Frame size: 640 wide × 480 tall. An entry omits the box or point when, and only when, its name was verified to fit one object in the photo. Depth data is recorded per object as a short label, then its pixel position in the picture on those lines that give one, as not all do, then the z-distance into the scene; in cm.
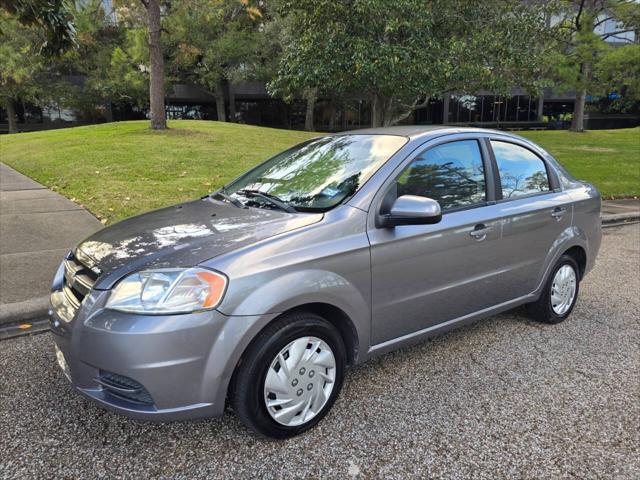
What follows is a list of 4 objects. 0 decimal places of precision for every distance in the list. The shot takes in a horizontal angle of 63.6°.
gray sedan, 243
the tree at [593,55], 2033
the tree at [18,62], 2591
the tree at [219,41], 2713
